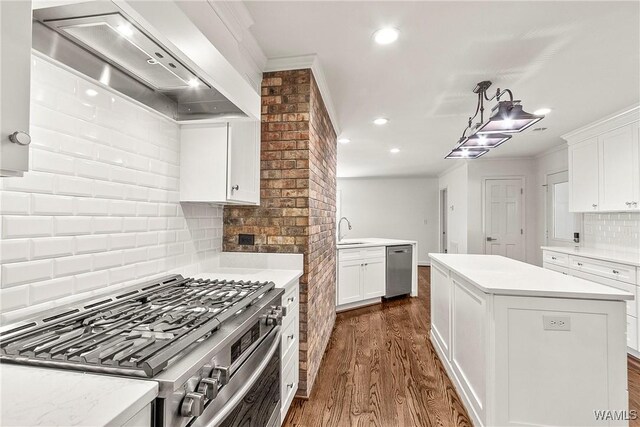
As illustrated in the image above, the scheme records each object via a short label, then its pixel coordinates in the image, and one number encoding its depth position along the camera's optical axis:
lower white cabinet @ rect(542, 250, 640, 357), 2.70
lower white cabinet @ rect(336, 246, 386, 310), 3.99
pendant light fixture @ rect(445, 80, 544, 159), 1.99
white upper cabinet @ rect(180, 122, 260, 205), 1.73
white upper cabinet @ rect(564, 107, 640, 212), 3.04
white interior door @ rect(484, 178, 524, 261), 5.49
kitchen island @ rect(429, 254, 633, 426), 1.51
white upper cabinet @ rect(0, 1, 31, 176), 0.53
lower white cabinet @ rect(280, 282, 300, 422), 1.67
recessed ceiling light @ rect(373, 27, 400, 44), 1.80
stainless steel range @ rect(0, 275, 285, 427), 0.72
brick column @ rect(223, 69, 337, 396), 2.09
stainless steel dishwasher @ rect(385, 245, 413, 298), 4.59
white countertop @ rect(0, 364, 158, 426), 0.54
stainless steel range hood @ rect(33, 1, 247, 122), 0.76
